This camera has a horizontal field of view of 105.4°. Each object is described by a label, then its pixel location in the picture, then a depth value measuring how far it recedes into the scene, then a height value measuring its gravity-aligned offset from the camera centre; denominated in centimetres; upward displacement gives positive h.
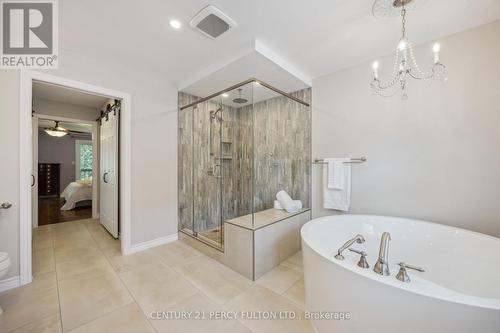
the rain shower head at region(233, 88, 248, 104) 275 +97
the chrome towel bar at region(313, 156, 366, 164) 242 +8
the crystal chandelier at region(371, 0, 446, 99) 146 +101
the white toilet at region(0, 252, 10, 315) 158 -82
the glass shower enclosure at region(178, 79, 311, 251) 271 +17
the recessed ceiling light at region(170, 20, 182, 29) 175 +132
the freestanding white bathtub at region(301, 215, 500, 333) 83 -70
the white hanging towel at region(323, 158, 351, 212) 251 -34
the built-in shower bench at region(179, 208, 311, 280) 204 -89
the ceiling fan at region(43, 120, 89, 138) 516 +98
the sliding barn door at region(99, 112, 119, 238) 304 -14
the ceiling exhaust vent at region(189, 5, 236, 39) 162 +131
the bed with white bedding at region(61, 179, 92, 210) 498 -74
